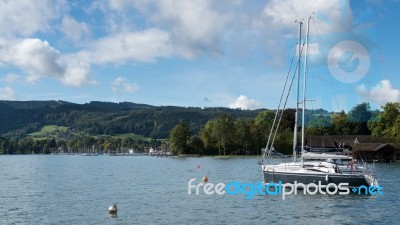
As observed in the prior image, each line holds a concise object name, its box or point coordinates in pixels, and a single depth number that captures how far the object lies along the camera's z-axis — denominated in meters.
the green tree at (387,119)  146.75
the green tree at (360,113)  136.88
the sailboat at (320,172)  49.94
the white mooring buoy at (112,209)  39.33
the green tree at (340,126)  171.25
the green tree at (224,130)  188.16
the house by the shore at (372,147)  130.00
